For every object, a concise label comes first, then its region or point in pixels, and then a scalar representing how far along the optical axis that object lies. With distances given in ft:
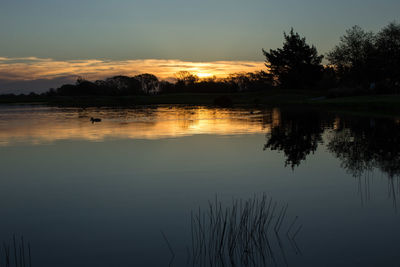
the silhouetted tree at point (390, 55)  239.83
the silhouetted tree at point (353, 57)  287.89
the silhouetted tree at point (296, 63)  367.25
